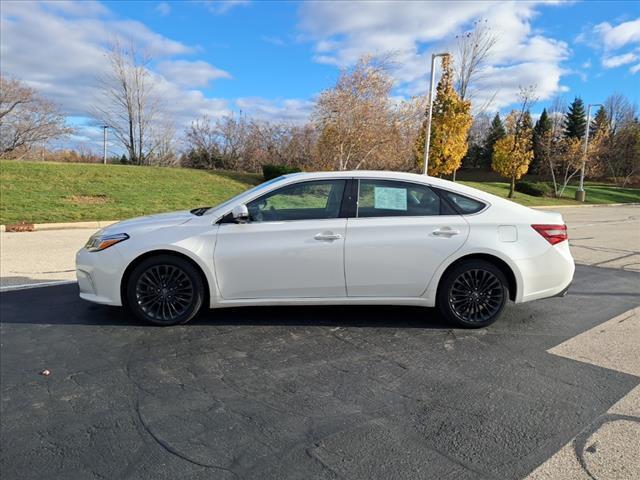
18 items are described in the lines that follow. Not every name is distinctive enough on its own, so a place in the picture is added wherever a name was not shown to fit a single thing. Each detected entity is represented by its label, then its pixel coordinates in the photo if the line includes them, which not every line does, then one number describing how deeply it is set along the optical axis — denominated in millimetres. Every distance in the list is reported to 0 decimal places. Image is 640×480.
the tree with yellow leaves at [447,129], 28016
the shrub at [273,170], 25422
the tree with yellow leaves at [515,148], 32875
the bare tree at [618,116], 73825
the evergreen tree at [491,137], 70250
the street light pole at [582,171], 35750
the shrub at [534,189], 37406
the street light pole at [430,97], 19884
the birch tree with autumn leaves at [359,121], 21875
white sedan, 4355
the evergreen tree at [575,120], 67250
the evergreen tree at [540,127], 59012
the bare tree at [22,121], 32531
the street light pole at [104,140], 33625
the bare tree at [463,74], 34438
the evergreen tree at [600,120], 45472
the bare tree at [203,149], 40188
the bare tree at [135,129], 31875
